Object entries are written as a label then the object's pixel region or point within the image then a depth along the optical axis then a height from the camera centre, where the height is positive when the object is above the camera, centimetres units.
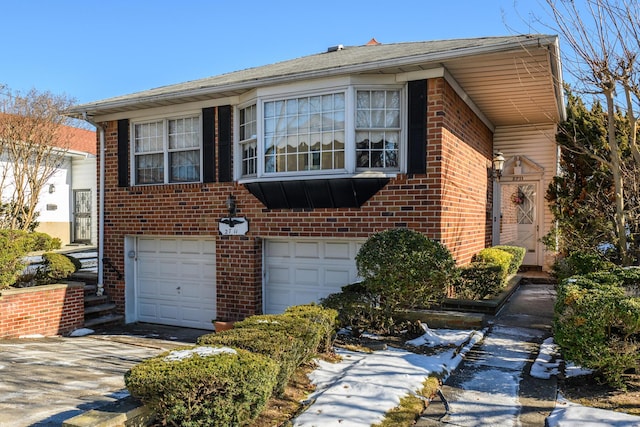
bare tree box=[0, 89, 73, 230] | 1559 +211
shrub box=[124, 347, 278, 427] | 343 -128
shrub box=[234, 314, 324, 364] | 499 -119
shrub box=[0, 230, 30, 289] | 885 -78
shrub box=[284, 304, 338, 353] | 570 -125
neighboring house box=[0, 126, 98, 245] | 1988 +54
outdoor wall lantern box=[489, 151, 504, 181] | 1212 +125
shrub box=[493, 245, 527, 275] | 1106 -96
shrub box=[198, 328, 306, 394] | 432 -119
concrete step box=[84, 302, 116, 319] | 1042 -208
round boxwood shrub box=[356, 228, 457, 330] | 643 -72
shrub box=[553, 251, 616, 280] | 744 -77
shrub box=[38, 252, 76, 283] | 1020 -118
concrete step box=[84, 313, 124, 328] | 1030 -232
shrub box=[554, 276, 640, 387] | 453 -113
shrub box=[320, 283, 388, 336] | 692 -140
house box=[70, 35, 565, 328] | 793 +95
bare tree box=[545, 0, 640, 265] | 596 +173
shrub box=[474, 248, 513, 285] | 912 -87
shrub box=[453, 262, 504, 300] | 847 -118
